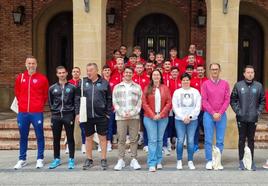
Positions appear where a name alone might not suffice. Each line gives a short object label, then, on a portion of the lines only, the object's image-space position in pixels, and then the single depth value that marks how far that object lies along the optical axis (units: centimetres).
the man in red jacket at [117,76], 861
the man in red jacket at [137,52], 955
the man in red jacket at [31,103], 762
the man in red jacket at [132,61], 905
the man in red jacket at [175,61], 959
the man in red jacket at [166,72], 862
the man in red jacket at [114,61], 938
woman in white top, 741
